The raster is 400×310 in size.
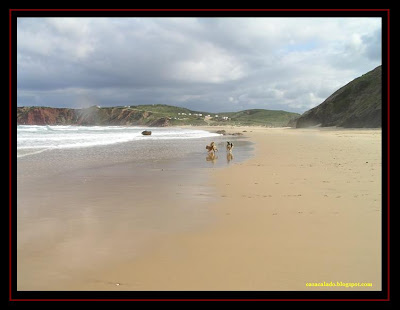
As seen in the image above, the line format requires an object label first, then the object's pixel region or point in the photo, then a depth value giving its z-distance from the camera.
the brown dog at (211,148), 17.03
